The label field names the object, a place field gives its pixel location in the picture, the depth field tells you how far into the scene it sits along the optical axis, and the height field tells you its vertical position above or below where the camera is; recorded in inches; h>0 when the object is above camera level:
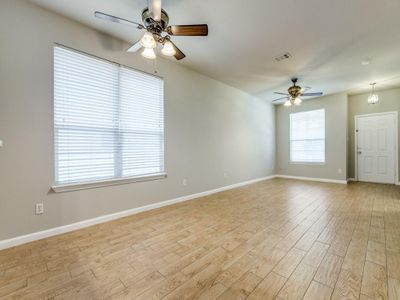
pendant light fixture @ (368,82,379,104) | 195.6 +54.1
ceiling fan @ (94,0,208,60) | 76.3 +53.0
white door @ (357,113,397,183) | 215.9 +4.2
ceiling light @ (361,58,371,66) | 140.8 +68.3
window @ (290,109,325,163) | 242.8 +19.0
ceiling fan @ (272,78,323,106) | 172.6 +52.7
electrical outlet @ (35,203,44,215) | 90.9 -28.7
